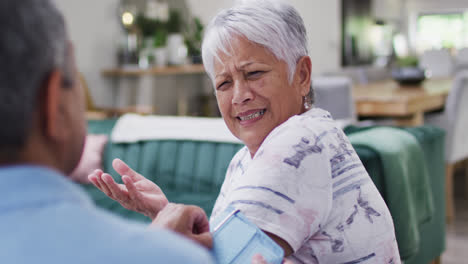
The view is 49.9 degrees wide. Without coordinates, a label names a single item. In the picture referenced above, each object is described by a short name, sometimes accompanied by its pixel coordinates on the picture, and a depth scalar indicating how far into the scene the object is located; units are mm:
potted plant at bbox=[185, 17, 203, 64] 5561
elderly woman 726
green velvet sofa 2242
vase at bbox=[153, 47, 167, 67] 5328
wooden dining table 3420
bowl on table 4355
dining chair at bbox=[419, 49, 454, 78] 7520
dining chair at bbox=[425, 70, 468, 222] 3514
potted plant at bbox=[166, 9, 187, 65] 5453
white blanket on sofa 2605
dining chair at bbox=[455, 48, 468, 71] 7707
